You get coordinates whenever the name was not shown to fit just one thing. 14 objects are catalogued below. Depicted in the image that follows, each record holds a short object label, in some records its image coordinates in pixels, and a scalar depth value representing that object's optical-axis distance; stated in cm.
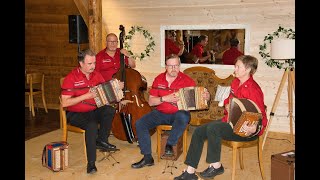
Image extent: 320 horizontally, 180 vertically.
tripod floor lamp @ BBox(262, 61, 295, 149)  479
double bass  461
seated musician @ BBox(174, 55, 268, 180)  352
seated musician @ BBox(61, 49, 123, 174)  407
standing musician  517
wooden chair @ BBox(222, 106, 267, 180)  353
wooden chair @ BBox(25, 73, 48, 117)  681
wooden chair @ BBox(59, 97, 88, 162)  426
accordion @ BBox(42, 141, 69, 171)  412
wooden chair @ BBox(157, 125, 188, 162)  419
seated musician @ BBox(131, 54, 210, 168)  411
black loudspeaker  564
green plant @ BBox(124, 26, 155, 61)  627
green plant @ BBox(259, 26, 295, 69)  529
